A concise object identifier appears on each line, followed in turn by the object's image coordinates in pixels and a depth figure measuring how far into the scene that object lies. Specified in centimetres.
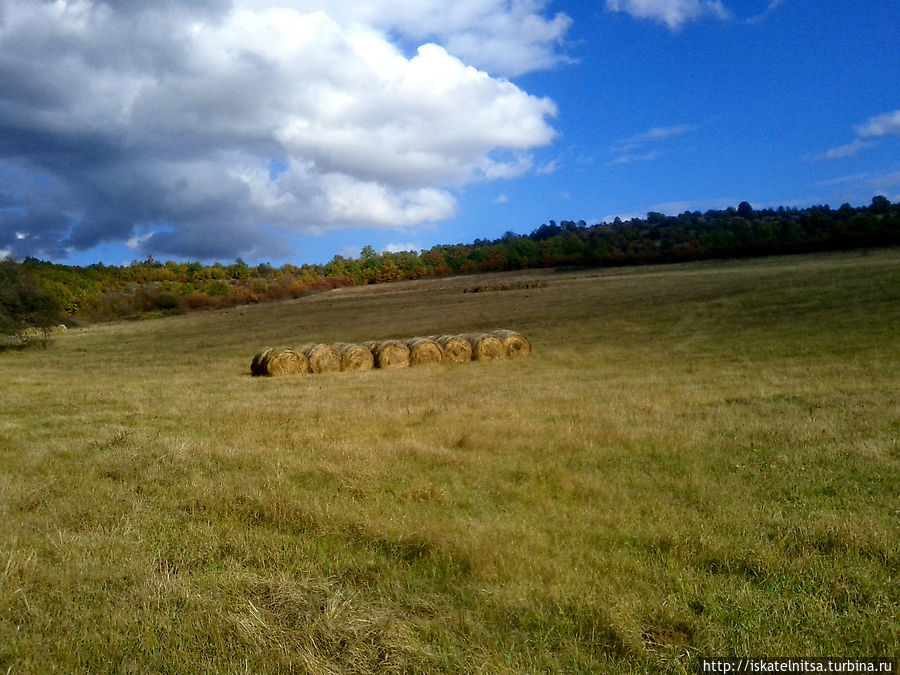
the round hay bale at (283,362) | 2138
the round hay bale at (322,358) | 2208
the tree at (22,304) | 3378
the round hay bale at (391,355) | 2272
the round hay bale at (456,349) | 2331
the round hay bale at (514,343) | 2406
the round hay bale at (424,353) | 2303
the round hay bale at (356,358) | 2252
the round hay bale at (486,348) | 2358
